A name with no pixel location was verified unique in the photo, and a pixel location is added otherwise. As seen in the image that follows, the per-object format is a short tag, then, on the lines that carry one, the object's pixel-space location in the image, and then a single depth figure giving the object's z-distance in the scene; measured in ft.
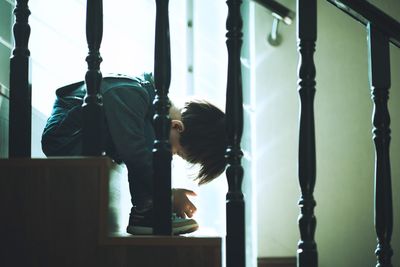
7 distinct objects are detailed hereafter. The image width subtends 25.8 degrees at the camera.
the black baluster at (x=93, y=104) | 6.27
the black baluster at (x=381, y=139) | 6.66
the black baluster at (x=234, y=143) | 6.31
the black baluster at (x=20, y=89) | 6.26
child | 6.94
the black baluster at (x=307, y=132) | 6.39
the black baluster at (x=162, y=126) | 6.29
